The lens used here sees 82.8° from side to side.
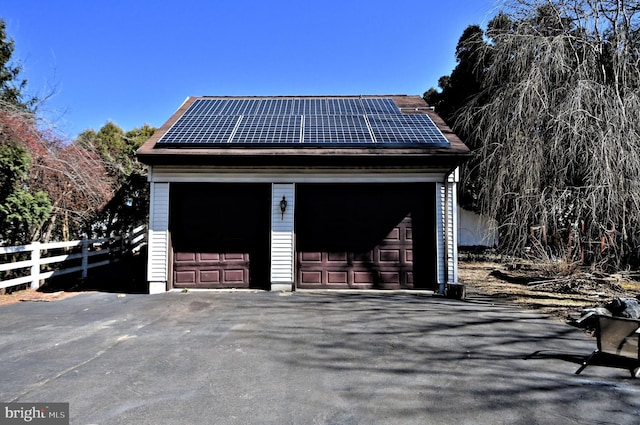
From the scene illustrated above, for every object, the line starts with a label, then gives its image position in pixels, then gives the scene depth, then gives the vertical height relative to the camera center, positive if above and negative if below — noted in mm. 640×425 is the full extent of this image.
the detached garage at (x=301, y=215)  8375 +445
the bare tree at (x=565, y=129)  7074 +2187
